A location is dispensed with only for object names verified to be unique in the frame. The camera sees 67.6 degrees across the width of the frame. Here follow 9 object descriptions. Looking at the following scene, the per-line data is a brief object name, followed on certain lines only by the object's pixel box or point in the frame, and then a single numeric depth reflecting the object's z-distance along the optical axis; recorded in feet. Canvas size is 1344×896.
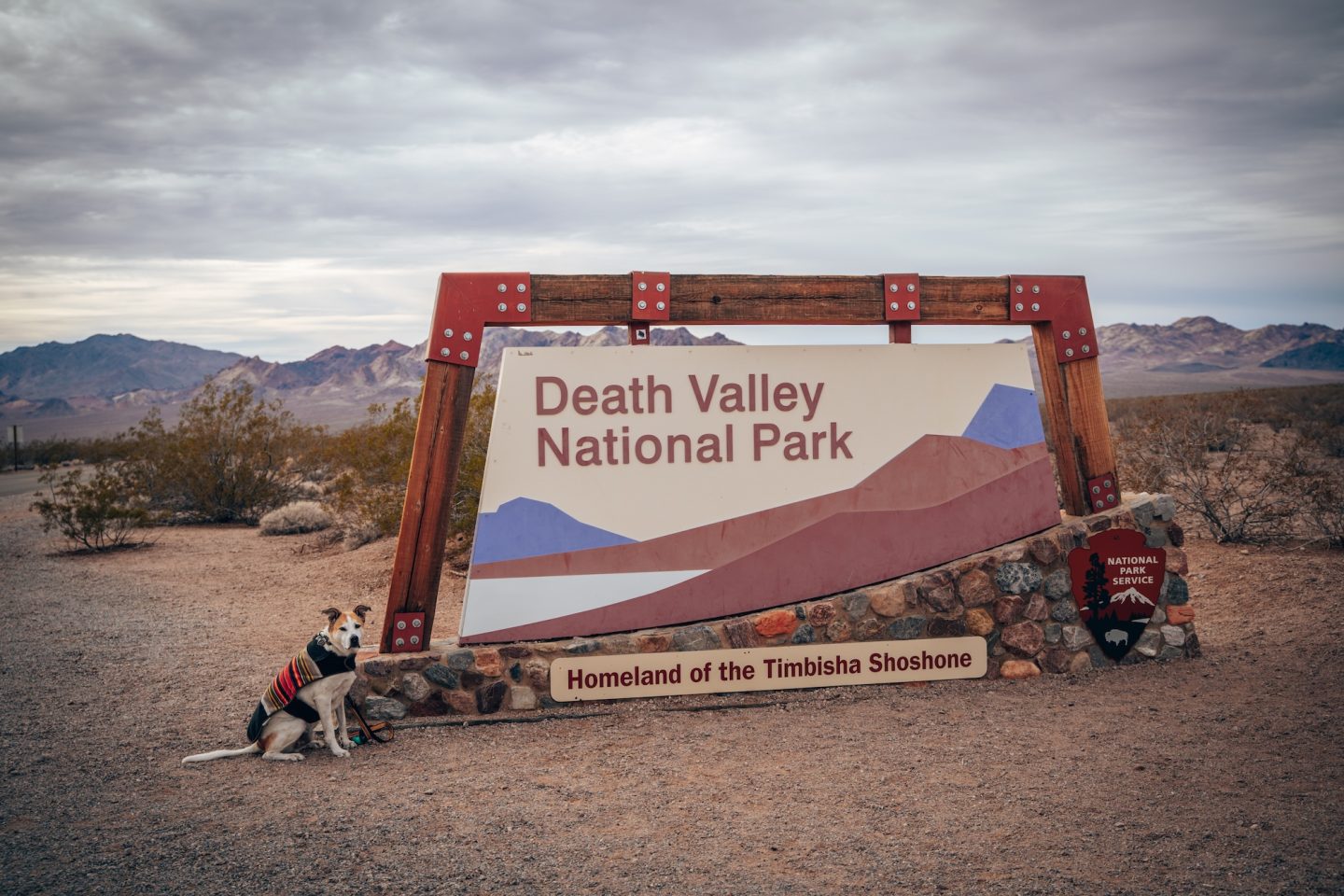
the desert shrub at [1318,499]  34.37
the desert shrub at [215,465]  56.85
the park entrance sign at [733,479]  20.72
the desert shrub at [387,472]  38.09
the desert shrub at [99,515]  47.21
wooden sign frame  20.51
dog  18.34
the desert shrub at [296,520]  51.96
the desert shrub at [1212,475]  35.81
